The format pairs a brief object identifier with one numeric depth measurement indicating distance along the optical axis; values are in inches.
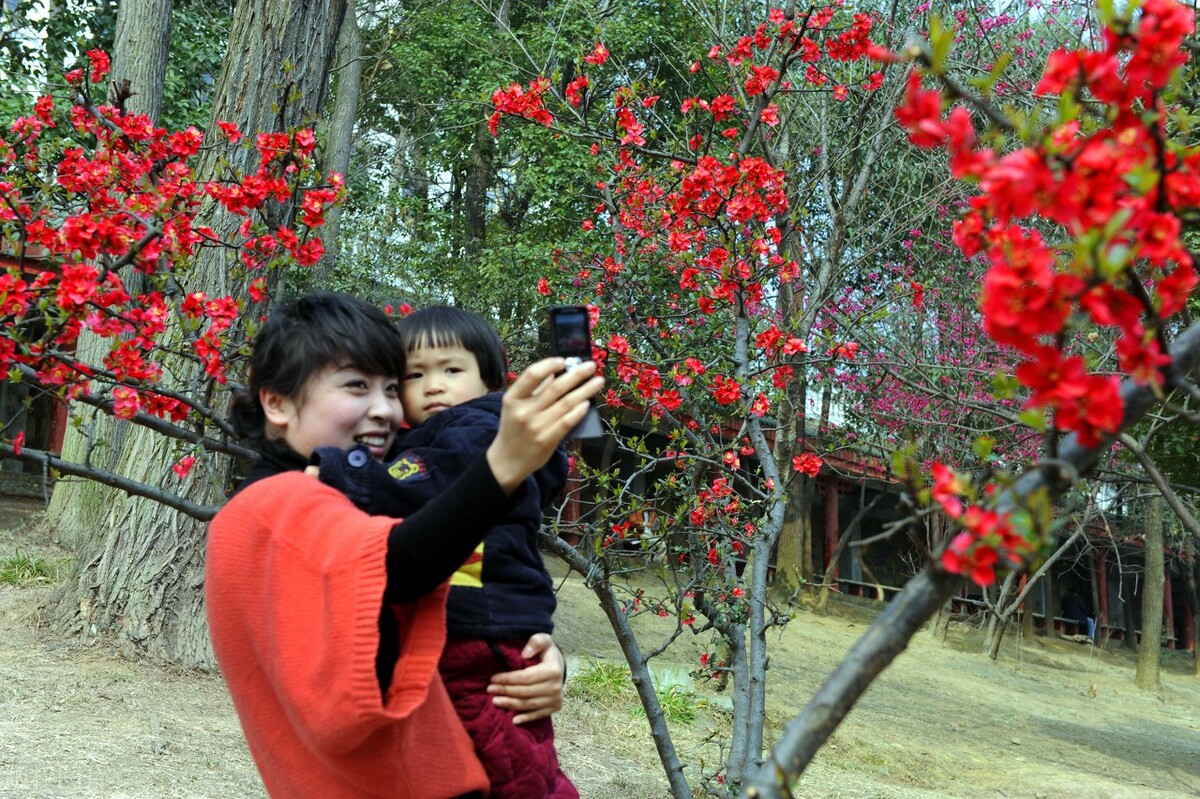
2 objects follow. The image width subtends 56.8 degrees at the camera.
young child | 65.3
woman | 53.9
